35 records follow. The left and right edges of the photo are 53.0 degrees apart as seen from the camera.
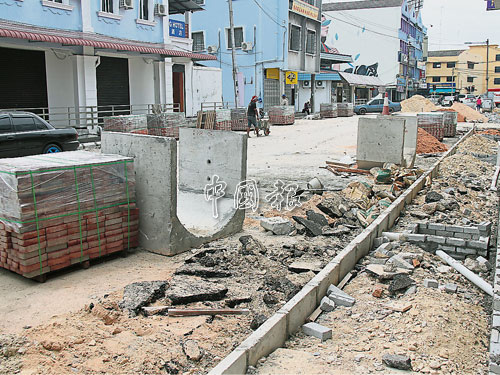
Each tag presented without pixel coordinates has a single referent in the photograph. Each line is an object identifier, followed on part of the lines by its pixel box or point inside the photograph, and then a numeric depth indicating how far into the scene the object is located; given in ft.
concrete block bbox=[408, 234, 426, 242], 22.93
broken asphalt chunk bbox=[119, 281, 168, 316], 15.72
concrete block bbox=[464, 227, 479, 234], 23.34
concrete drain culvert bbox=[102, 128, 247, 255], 21.08
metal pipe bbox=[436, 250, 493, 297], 17.78
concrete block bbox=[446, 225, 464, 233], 23.71
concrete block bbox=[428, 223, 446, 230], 24.29
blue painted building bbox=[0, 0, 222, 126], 61.26
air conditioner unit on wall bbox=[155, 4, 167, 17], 79.87
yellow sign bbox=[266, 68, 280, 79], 130.82
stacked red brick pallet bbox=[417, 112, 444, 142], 70.28
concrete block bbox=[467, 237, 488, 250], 21.83
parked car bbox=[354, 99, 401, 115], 153.58
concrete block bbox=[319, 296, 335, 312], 16.60
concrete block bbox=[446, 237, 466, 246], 22.41
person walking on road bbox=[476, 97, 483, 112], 178.34
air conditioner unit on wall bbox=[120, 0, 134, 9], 72.95
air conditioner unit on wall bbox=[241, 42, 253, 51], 125.95
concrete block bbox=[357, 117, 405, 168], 40.68
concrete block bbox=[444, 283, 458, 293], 17.40
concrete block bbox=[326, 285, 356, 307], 16.78
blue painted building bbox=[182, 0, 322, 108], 126.93
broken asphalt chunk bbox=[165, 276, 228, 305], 16.26
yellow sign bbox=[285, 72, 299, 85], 131.95
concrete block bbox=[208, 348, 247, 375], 11.51
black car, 39.55
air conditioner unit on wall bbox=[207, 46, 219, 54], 131.34
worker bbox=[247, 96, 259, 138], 72.54
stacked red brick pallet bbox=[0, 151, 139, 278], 17.22
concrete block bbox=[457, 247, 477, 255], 22.27
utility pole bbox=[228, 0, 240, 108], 90.79
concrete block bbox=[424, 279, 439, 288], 17.70
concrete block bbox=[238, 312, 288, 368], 12.74
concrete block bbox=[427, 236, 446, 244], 22.49
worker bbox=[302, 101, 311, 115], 136.83
